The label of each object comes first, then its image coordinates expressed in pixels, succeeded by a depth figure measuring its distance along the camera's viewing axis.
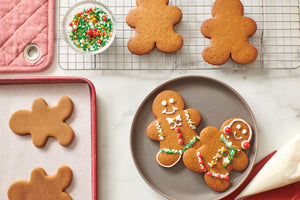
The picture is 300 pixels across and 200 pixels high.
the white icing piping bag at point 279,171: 1.17
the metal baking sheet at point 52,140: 1.27
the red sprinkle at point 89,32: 1.24
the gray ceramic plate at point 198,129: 1.24
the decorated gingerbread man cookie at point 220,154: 1.20
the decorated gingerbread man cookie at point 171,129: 1.22
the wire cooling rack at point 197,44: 1.30
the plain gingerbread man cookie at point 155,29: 1.24
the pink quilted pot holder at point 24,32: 1.32
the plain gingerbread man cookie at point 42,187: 1.25
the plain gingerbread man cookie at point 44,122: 1.26
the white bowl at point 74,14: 1.25
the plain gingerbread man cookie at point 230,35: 1.24
